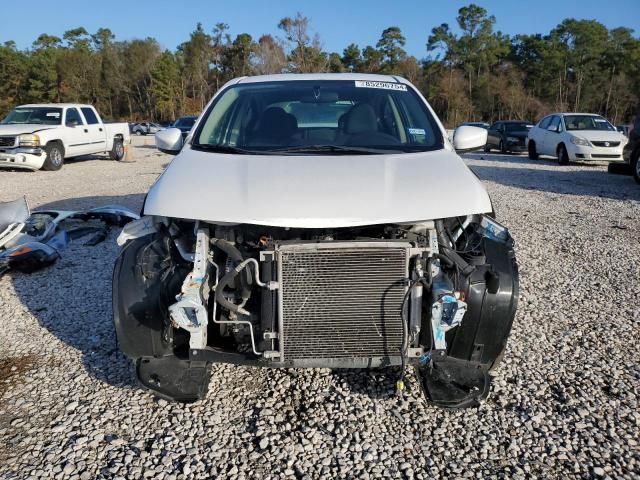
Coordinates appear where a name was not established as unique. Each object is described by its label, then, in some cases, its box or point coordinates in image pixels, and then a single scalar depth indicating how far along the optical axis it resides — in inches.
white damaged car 95.0
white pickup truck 523.8
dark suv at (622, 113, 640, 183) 407.8
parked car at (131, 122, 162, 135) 1836.5
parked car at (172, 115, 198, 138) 1024.6
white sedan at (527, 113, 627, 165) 544.4
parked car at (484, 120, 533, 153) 791.7
